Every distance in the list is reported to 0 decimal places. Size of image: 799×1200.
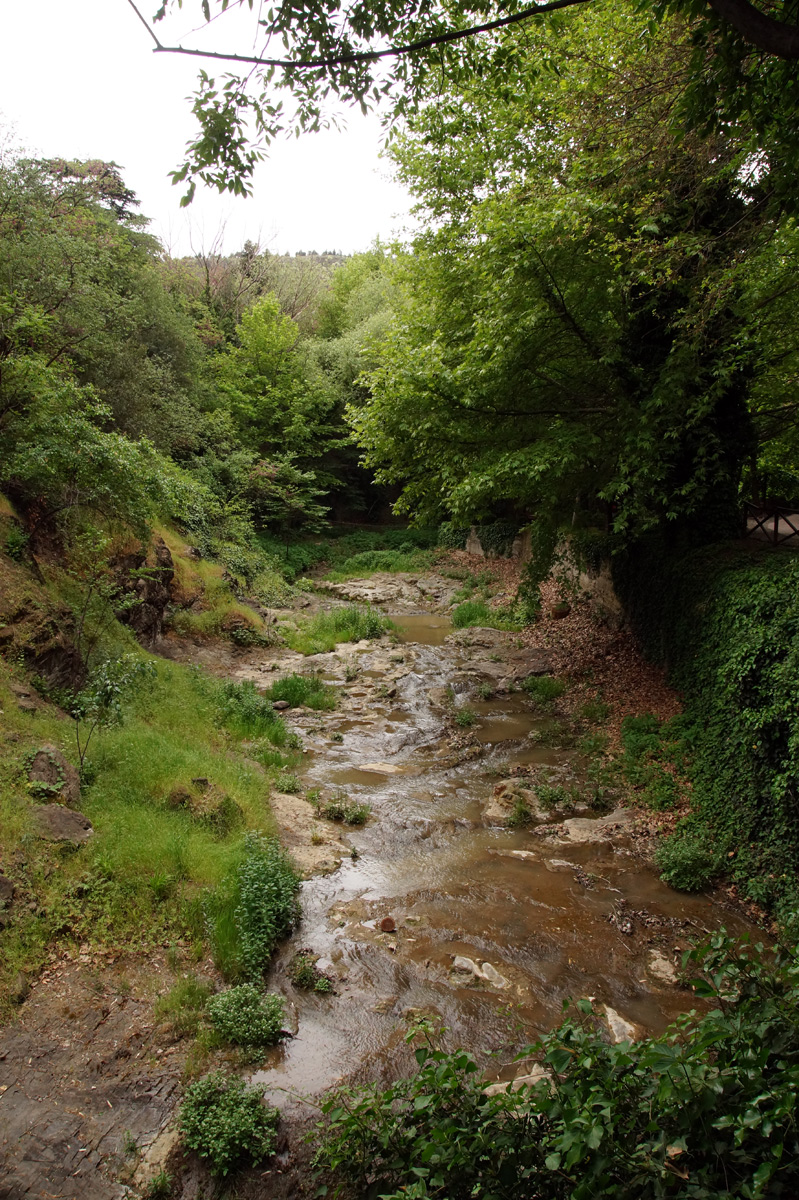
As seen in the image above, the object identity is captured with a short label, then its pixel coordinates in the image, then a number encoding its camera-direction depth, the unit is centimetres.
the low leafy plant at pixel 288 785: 812
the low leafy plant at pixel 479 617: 1659
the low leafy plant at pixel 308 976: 488
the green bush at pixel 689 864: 630
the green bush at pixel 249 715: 948
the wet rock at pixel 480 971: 502
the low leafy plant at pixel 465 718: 1069
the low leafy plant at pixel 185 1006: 425
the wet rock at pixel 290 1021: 445
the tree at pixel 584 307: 730
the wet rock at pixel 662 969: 506
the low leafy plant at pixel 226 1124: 343
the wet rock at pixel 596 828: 728
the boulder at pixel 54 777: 560
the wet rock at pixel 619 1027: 445
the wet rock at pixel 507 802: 778
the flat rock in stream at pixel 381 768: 912
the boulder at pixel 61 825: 521
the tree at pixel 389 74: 339
